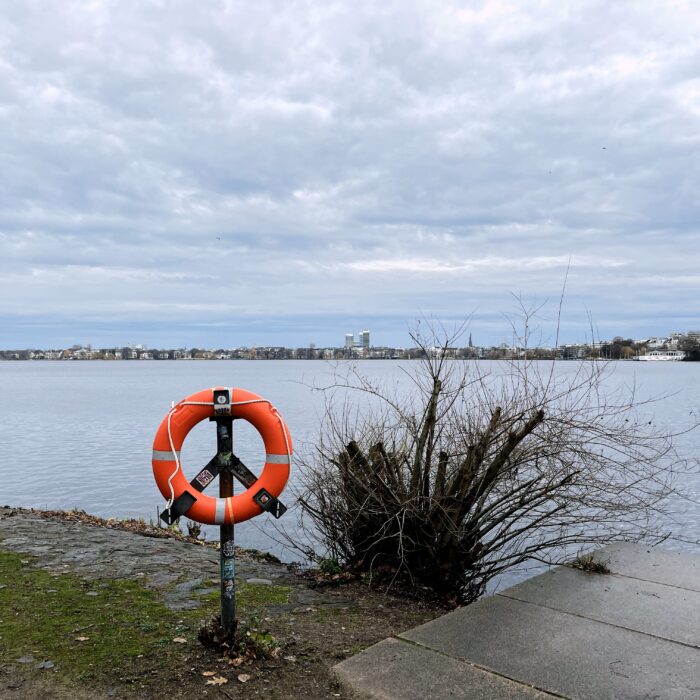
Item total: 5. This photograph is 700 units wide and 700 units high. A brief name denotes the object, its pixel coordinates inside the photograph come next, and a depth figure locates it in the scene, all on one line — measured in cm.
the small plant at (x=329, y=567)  556
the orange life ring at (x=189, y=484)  383
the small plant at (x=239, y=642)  368
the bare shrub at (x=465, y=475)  501
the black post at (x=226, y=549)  375
